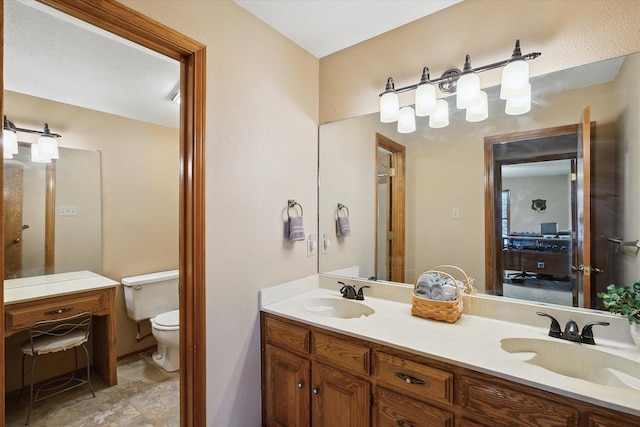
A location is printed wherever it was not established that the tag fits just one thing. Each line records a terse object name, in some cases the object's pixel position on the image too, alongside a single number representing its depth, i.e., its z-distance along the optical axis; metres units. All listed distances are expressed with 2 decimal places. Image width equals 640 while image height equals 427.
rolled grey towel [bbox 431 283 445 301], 1.42
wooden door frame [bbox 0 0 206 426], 1.38
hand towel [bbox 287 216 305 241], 1.83
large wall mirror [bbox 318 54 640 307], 1.22
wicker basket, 1.37
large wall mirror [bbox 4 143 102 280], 2.01
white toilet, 2.39
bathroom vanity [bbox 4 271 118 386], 1.86
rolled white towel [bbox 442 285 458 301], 1.41
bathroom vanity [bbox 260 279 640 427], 0.89
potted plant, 1.05
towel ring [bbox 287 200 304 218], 1.88
